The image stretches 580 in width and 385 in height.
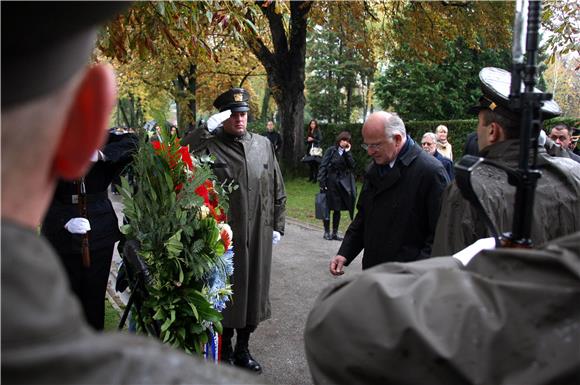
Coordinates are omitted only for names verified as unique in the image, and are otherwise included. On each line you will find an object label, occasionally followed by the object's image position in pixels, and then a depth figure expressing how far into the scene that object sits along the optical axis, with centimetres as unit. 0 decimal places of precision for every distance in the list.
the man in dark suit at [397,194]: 402
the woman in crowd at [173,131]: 392
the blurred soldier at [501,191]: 260
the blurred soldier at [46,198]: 67
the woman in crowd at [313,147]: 1916
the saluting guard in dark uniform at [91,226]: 435
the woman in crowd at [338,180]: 1052
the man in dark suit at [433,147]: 839
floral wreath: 367
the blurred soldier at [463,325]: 112
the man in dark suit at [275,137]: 2100
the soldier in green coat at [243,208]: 498
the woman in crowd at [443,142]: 992
